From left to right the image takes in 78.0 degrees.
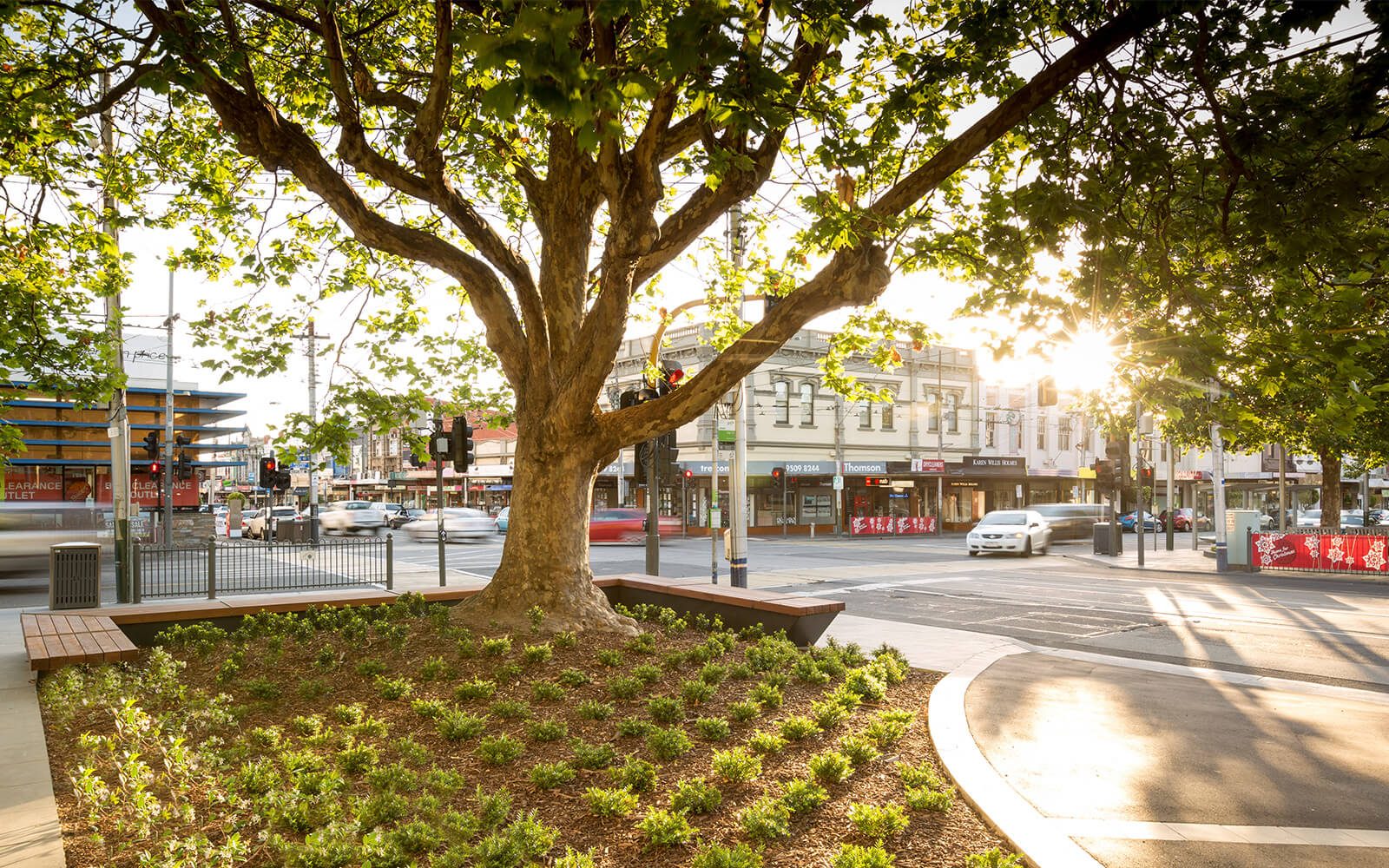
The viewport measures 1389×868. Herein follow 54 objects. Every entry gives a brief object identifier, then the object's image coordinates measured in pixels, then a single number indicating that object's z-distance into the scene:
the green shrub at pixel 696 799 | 4.25
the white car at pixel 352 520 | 41.59
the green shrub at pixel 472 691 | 6.06
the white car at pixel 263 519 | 38.75
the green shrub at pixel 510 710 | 5.71
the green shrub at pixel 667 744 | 5.07
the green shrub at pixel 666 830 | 3.83
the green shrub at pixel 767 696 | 6.13
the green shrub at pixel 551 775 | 4.60
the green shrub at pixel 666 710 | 5.75
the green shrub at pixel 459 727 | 5.31
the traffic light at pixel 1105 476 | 27.08
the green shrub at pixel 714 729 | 5.41
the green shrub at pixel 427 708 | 5.73
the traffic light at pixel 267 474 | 30.91
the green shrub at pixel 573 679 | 6.39
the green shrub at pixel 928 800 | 4.37
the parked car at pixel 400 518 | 49.19
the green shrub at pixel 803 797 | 4.27
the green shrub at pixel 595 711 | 5.73
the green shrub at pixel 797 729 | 5.48
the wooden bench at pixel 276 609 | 6.84
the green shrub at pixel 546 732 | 5.33
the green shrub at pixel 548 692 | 6.10
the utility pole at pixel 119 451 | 10.84
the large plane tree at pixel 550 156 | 6.36
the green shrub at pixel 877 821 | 3.97
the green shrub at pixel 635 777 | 4.55
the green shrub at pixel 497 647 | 6.93
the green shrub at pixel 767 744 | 5.22
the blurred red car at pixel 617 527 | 32.53
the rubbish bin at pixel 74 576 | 12.73
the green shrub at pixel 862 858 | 3.46
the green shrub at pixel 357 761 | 4.80
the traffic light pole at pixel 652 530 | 14.84
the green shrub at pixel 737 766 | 4.63
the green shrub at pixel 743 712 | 5.76
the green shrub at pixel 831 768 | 4.70
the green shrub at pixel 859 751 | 5.09
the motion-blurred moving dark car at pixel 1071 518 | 35.31
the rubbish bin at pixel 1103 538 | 29.81
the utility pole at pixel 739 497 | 14.55
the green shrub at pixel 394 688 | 6.16
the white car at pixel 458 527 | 35.59
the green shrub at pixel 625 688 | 6.20
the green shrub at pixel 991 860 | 3.57
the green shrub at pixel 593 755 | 4.86
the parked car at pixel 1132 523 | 49.61
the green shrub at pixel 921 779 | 4.71
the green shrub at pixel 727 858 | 3.41
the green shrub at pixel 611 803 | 4.18
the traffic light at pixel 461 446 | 14.91
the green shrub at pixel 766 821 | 3.92
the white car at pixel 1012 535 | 28.80
